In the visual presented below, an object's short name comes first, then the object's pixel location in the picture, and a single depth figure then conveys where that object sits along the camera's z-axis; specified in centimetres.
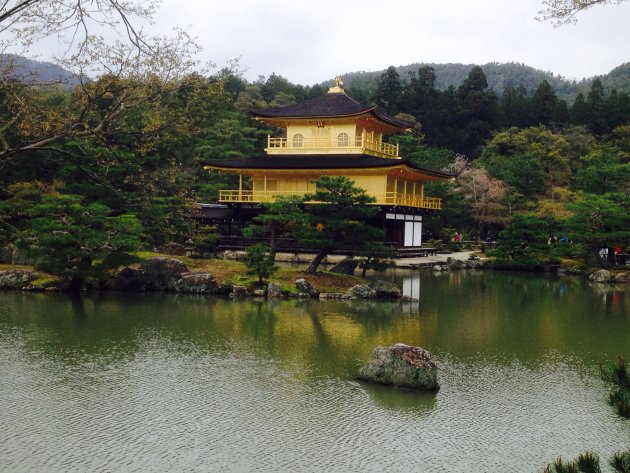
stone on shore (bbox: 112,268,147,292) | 2044
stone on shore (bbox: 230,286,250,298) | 1984
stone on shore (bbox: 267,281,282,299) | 1975
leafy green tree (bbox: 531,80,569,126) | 5738
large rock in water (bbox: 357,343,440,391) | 1000
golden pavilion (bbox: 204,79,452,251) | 3222
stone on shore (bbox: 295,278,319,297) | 1991
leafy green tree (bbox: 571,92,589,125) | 5472
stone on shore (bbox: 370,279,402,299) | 1992
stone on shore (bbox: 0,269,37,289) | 2002
